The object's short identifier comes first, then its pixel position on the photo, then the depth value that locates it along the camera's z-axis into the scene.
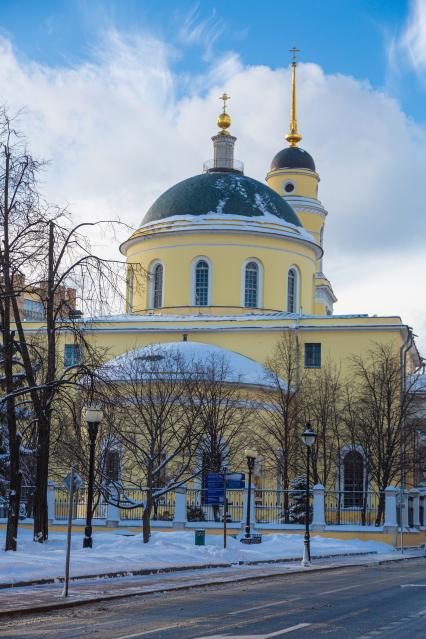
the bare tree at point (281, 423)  46.84
